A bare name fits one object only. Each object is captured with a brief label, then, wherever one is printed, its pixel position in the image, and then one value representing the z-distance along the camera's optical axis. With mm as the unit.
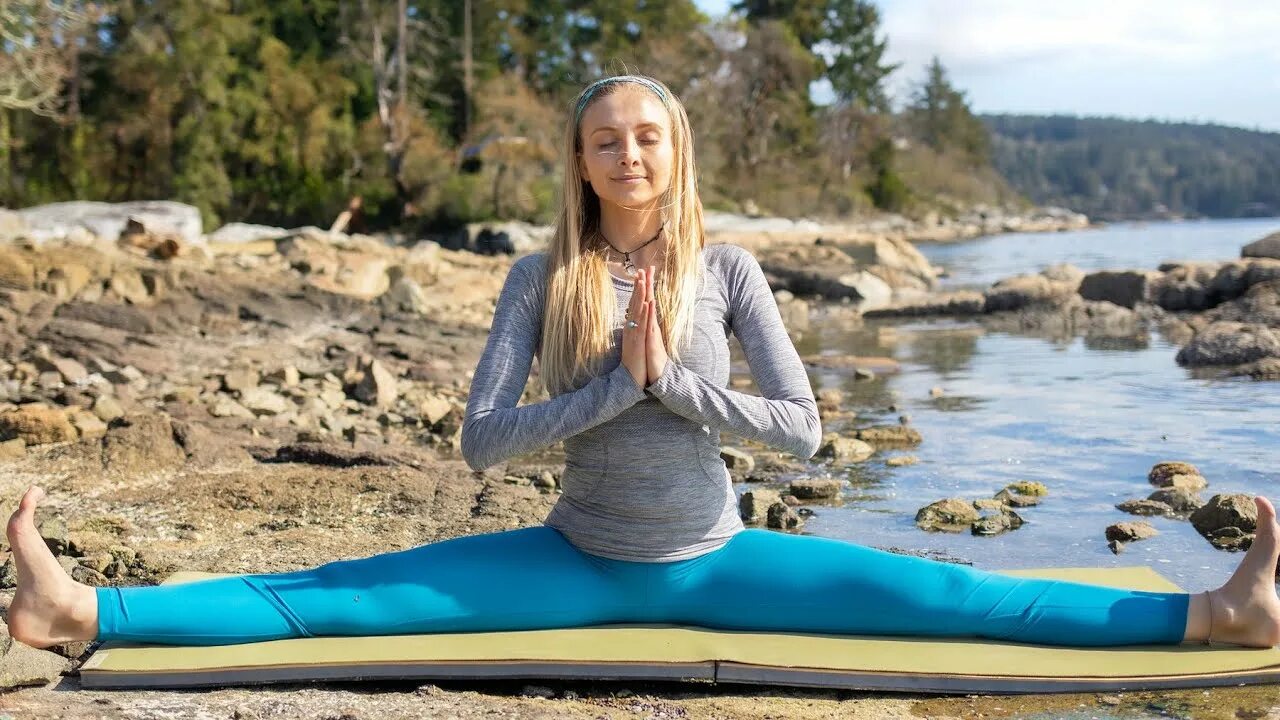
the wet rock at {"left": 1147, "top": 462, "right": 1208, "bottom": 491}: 6020
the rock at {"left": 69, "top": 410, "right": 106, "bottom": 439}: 6457
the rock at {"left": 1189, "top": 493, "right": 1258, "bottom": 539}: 4996
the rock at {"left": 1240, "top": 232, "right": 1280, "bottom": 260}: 18859
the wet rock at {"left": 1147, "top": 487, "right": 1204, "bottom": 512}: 5469
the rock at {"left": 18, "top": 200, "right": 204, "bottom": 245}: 20828
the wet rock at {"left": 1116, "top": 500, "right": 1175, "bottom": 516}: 5512
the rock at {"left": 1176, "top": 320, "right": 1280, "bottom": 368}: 10820
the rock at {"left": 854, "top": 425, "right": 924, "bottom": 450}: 7421
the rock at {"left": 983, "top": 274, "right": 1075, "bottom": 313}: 17000
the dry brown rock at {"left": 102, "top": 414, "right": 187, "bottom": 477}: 5703
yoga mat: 3027
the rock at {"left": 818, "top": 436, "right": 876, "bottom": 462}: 6980
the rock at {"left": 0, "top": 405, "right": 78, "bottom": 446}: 6305
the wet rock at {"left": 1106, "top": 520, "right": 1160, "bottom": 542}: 5074
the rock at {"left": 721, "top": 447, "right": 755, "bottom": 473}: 6573
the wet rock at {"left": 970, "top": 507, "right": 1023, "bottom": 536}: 5207
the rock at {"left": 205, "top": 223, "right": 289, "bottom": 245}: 24558
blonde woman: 3180
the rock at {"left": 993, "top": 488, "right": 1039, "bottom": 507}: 5762
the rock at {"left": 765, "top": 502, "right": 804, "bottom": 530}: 5293
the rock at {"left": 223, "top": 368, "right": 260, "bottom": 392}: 8352
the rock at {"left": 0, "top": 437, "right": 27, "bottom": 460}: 5988
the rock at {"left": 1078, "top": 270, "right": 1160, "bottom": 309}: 17016
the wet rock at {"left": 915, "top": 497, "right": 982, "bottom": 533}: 5340
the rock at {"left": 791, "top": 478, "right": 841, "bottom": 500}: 5918
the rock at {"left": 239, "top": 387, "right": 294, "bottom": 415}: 7703
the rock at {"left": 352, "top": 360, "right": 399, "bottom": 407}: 8469
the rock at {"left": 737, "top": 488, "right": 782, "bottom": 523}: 5410
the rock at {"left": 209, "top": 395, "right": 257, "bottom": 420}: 7461
